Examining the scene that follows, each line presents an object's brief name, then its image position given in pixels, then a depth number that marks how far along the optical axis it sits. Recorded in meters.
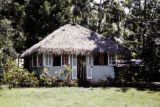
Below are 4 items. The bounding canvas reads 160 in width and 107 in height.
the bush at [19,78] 26.67
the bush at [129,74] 29.88
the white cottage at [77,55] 28.75
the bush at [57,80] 27.33
